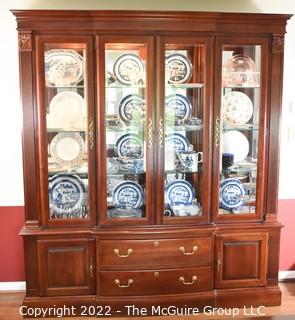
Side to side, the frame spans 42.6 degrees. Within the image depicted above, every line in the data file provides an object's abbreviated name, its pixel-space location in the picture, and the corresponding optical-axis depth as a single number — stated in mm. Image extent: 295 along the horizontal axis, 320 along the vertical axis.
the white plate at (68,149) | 2568
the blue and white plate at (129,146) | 2604
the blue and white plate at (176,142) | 2611
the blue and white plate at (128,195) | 2643
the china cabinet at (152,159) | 2453
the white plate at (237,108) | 2656
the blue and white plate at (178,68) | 2572
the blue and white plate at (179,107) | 2588
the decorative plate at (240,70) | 2611
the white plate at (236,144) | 2691
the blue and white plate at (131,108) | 2562
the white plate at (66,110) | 2525
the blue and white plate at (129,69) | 2529
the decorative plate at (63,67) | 2477
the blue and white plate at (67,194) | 2605
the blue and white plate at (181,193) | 2676
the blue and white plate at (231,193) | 2701
